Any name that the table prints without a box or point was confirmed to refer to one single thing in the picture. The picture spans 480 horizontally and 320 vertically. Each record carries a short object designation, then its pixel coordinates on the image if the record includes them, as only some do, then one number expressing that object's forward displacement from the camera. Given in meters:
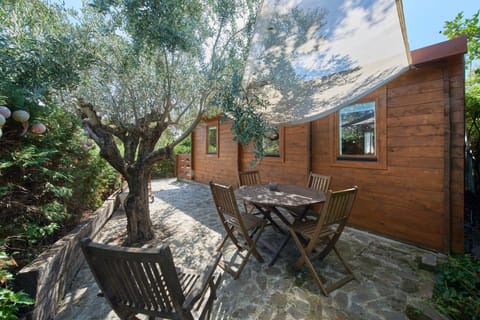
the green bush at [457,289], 1.42
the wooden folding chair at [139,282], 1.07
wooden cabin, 2.57
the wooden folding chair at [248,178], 3.90
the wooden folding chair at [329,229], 1.96
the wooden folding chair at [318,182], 3.29
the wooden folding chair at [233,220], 2.21
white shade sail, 2.06
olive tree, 2.36
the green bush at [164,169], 10.64
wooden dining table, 2.36
